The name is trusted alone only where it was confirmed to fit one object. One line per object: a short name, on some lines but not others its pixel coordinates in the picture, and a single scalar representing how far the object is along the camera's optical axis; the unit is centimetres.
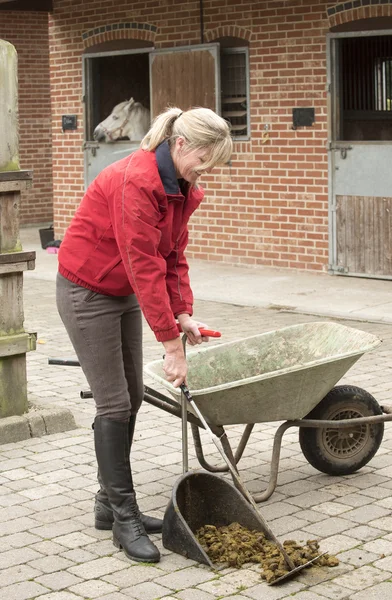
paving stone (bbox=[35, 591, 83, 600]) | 580
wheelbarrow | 642
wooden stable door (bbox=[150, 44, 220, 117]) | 1696
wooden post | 864
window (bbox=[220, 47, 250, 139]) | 1718
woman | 603
